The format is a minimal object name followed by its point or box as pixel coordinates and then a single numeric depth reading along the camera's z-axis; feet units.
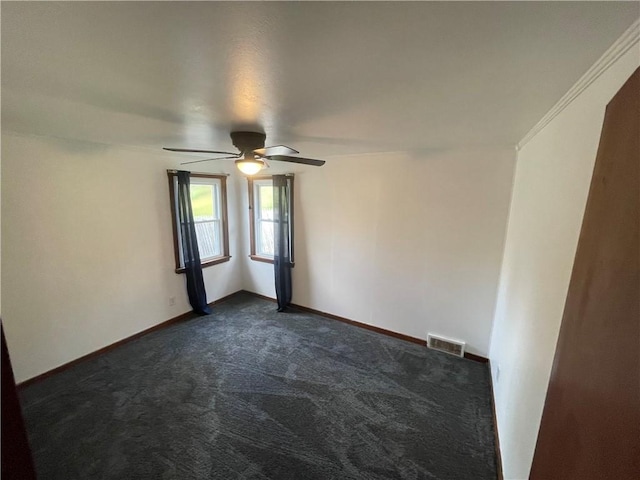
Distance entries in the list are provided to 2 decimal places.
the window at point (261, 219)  13.60
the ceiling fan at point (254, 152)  6.37
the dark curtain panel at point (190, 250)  11.20
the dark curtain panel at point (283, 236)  12.13
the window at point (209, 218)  12.31
